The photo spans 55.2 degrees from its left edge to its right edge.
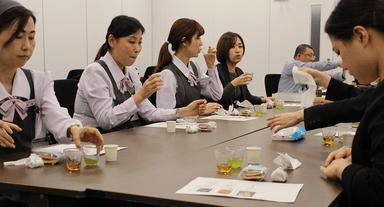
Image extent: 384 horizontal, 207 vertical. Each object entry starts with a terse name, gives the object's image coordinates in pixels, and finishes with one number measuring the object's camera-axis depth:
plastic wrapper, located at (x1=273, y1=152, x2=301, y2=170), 1.36
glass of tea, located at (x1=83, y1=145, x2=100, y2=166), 1.42
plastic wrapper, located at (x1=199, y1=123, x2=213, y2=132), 2.26
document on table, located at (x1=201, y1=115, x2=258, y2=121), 2.84
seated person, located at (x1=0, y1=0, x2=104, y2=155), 1.64
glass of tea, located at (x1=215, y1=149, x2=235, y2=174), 1.31
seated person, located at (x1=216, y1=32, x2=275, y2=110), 4.40
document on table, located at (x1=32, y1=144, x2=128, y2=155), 1.69
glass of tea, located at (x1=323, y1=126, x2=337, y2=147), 1.82
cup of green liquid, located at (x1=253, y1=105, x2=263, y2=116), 3.13
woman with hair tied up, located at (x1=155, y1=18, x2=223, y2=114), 3.27
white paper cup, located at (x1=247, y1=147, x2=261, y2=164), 1.47
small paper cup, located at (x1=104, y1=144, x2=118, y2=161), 1.49
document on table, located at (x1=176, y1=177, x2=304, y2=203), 1.07
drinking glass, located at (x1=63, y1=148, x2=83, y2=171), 1.35
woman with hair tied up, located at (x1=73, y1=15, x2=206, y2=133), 2.42
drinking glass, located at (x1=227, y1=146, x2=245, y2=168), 1.38
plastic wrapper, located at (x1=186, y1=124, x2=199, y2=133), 2.19
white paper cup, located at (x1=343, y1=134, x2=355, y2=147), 1.61
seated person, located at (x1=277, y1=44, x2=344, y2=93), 5.37
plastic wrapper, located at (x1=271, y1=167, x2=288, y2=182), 1.22
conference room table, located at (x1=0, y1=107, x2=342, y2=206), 1.09
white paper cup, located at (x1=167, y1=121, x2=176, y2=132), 2.19
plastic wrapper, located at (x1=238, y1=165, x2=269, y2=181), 1.23
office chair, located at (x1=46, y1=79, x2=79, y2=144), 2.81
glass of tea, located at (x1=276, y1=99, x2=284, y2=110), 3.64
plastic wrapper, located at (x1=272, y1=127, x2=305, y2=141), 1.94
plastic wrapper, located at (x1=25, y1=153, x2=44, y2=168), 1.40
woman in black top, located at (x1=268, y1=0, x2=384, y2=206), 1.02
